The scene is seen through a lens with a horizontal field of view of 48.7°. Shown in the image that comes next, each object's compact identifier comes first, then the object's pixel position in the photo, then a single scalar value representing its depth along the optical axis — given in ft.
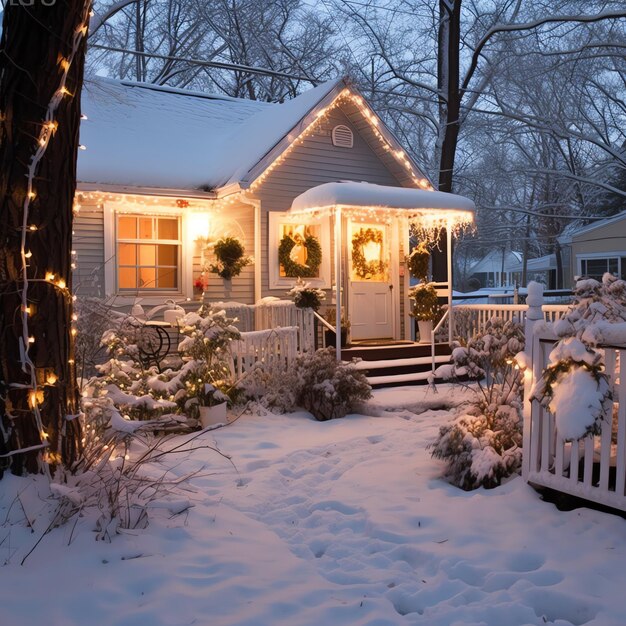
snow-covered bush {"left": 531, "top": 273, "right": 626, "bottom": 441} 13.64
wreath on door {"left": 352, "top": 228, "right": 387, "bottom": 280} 42.96
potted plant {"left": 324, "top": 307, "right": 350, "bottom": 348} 38.45
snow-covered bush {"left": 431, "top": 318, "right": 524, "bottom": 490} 17.38
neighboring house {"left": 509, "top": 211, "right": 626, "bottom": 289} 84.99
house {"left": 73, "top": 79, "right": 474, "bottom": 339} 37.19
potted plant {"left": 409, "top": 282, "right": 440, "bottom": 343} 41.65
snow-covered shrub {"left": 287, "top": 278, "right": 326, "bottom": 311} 35.04
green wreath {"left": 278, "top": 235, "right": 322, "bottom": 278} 40.57
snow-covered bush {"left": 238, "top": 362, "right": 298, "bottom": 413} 28.71
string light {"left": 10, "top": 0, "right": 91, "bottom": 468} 13.43
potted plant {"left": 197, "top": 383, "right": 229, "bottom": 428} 25.82
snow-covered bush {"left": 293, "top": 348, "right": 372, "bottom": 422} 27.99
